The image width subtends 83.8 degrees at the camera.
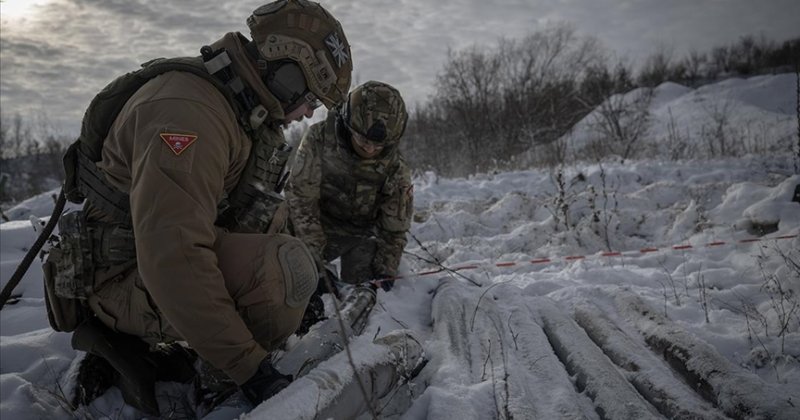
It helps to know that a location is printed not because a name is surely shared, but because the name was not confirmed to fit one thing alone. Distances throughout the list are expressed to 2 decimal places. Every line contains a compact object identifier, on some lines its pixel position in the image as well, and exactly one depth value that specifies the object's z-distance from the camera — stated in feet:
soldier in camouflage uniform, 11.32
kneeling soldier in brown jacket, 4.41
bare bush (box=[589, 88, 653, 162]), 34.76
